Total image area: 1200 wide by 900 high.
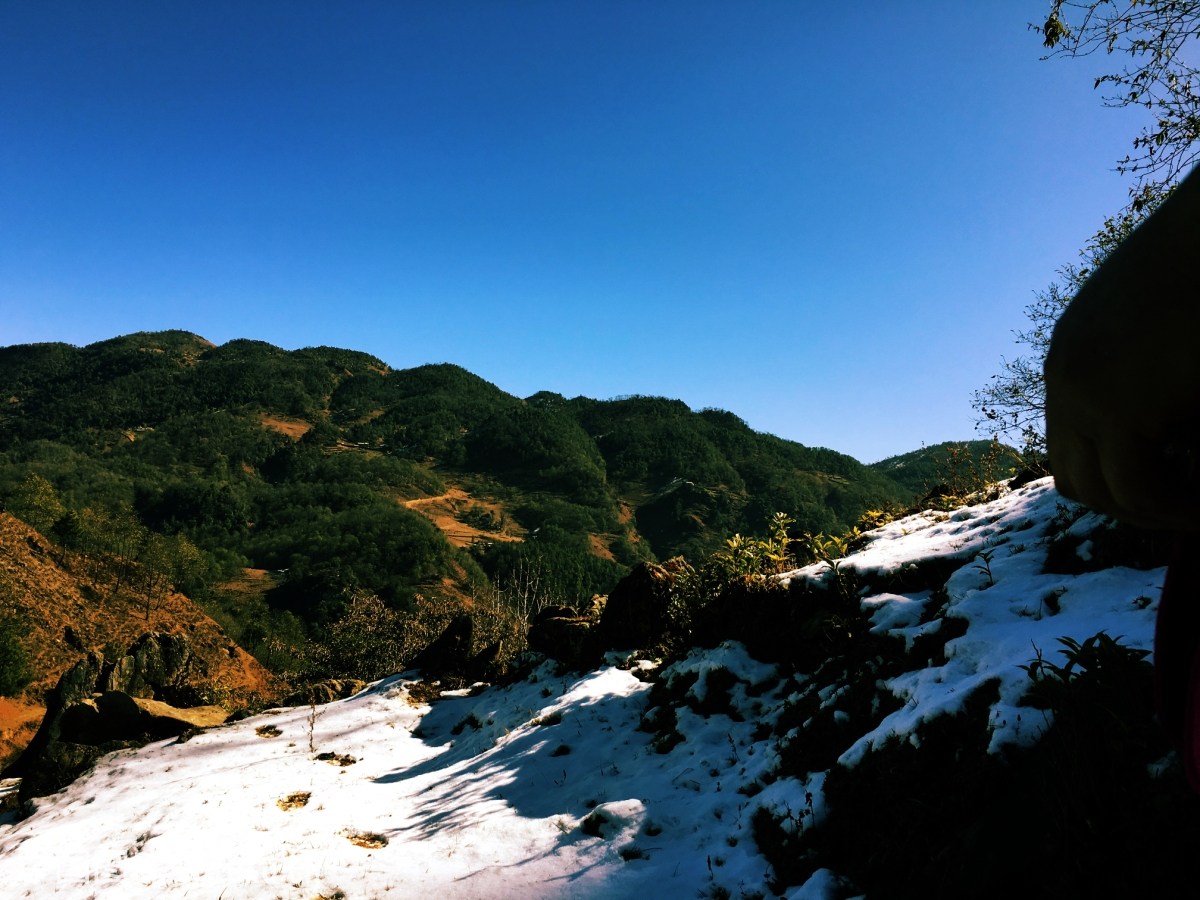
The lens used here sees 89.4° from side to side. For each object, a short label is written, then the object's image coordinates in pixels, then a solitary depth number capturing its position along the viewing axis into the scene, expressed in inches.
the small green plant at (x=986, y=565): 223.5
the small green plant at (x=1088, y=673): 125.6
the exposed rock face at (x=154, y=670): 656.4
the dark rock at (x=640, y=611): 434.9
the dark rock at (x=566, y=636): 466.5
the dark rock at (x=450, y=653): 630.5
